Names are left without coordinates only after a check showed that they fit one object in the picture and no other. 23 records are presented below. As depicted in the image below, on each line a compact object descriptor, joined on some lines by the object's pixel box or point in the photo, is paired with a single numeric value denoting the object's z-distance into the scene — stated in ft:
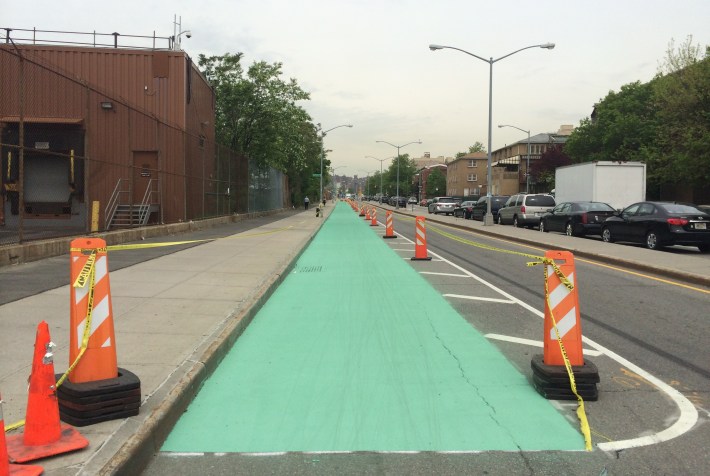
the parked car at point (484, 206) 121.29
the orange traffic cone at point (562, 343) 15.37
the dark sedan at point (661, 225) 54.19
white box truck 82.53
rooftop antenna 83.33
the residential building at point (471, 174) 387.34
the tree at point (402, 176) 510.33
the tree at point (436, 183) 457.68
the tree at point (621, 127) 177.28
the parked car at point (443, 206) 169.78
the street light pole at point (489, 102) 95.43
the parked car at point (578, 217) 71.20
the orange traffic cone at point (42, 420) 10.61
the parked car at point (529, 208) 92.73
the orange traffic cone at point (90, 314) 12.67
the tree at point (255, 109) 118.83
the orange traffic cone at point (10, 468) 9.23
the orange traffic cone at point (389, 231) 73.05
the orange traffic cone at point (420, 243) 48.24
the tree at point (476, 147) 558.40
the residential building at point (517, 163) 297.33
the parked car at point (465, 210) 135.89
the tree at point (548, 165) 232.32
